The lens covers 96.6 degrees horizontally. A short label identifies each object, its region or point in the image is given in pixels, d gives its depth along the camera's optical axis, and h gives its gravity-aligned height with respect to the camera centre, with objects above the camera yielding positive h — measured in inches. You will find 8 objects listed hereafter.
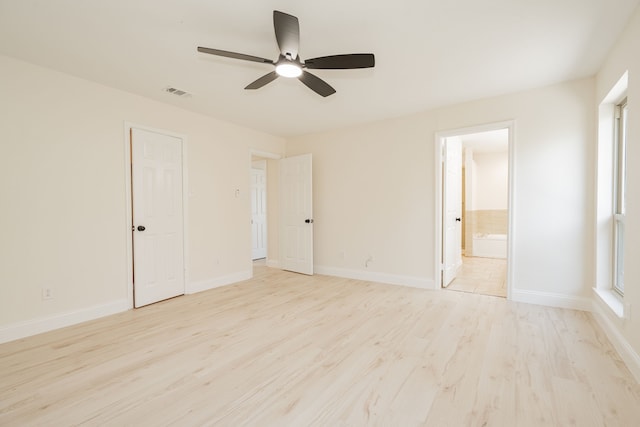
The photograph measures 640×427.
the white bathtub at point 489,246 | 258.1 -33.4
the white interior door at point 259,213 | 271.1 -2.8
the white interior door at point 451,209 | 163.6 +0.4
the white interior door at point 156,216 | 137.9 -3.1
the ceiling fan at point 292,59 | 72.6 +44.1
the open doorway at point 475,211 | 162.7 -1.5
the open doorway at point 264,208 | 228.4 +1.7
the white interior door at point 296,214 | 202.1 -2.9
